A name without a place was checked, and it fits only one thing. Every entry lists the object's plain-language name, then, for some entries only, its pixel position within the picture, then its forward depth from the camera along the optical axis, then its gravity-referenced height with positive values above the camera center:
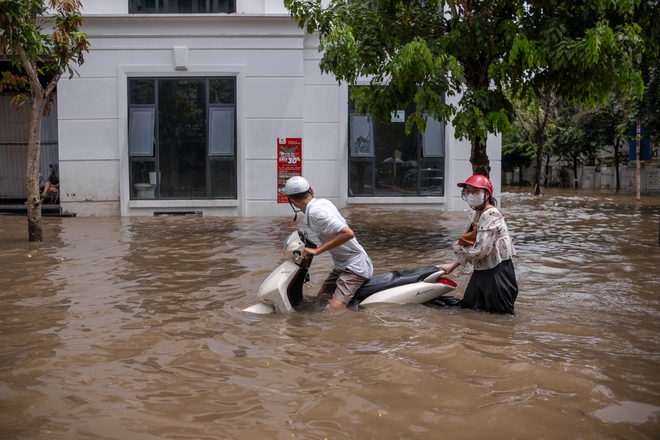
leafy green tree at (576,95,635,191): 33.41 +2.80
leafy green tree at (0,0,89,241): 10.76 +2.12
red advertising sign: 17.09 +0.54
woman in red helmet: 5.92 -0.60
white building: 16.98 +1.80
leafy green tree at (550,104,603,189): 35.72 +2.31
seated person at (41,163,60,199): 18.05 -0.04
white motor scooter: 6.11 -0.94
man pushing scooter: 6.04 -0.54
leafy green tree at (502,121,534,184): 44.75 +1.80
